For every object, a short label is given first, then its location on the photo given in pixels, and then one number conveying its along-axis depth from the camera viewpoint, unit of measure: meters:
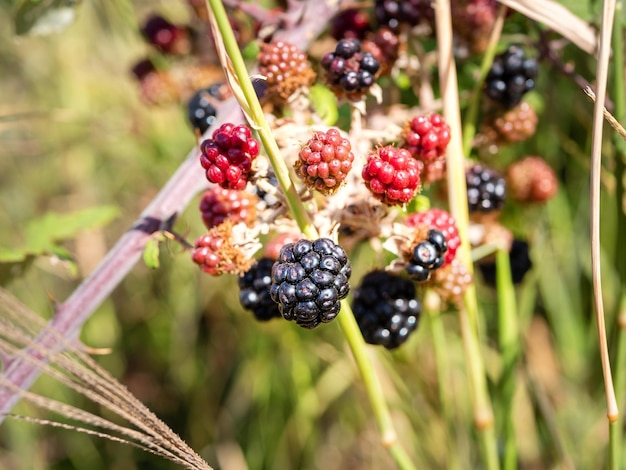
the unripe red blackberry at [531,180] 0.28
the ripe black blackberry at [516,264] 0.29
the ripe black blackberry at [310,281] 0.19
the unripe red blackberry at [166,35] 0.30
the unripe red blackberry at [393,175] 0.20
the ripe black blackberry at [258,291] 0.22
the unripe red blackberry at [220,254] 0.21
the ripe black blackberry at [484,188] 0.26
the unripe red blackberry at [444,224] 0.22
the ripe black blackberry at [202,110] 0.26
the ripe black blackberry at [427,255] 0.21
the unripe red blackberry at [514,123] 0.26
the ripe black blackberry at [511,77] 0.25
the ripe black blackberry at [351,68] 0.23
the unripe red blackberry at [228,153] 0.20
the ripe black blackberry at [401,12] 0.25
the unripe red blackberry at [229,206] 0.22
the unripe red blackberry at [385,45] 0.25
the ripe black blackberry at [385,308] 0.23
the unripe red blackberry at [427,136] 0.22
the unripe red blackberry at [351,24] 0.26
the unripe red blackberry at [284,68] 0.22
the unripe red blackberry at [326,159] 0.19
